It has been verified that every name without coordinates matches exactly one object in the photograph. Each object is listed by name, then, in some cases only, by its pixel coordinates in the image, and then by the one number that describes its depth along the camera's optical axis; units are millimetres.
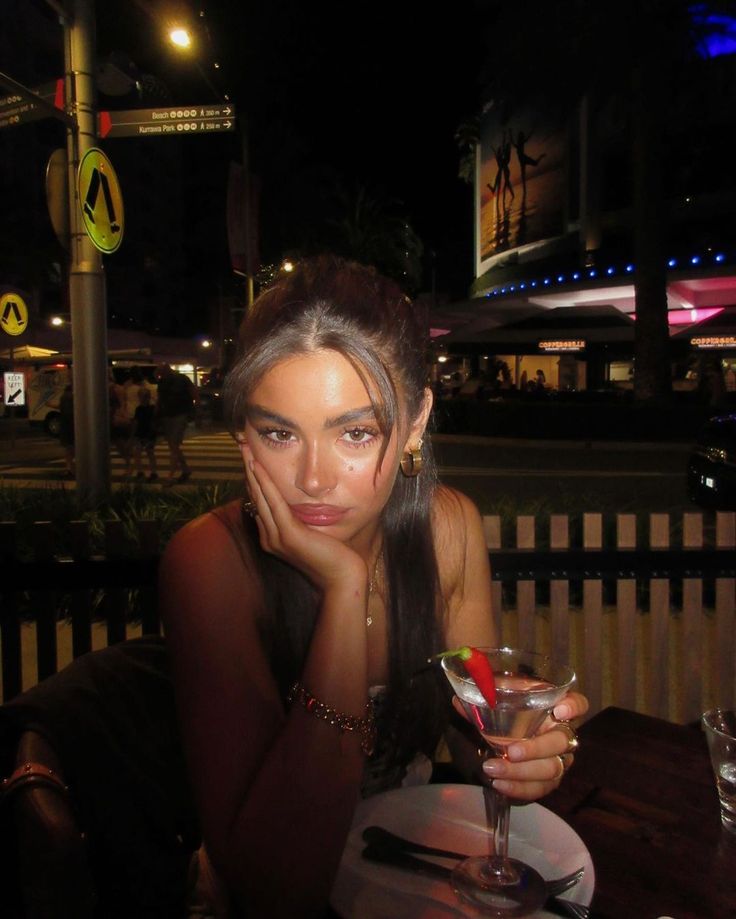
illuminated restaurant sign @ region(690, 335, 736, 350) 20738
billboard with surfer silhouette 24641
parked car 8258
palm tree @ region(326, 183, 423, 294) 25172
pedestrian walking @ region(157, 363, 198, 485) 12211
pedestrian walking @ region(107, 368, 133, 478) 13648
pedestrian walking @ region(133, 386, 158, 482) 13164
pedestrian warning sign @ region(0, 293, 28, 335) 12070
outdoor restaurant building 18516
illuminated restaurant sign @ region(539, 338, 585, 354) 24578
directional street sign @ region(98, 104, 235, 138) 6367
